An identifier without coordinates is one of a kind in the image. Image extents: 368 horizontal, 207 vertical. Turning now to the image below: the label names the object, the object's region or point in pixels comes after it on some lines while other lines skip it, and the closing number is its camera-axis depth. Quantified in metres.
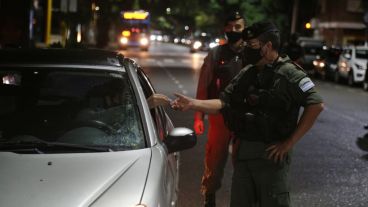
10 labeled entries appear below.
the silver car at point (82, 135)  3.62
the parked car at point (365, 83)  23.96
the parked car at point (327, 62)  30.38
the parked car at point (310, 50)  32.91
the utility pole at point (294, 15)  45.05
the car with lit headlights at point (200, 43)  65.29
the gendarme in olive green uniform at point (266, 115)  4.39
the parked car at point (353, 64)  26.66
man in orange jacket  6.04
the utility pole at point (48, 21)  23.74
